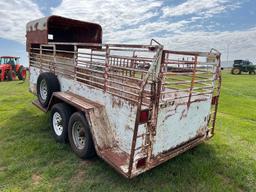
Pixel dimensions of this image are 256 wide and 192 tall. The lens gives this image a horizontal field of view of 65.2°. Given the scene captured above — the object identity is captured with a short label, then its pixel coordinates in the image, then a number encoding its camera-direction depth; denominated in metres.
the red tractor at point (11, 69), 15.21
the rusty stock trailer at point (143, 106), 2.53
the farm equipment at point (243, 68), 29.02
